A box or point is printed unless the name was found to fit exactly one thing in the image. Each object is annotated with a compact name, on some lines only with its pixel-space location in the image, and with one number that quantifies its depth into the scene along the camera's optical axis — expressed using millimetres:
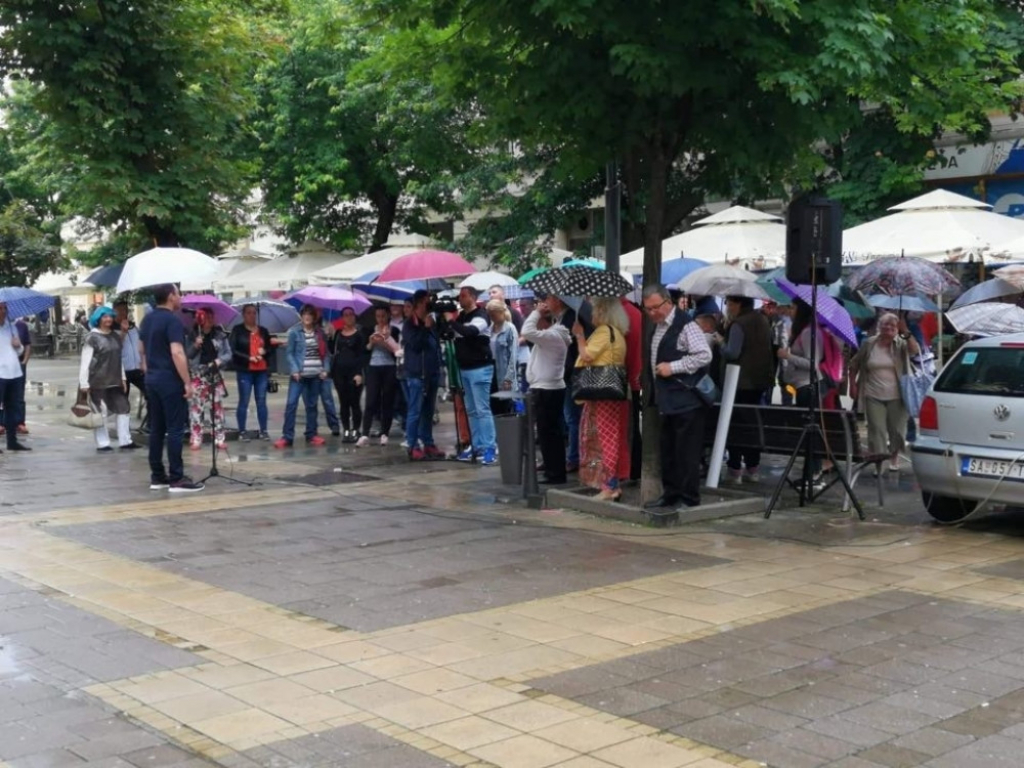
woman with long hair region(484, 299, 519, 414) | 13812
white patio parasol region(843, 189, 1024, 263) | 13938
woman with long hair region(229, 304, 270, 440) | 16000
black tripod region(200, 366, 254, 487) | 14194
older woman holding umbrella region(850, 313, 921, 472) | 12570
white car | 9469
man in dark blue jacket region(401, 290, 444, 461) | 14086
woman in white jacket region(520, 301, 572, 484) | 11883
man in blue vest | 10102
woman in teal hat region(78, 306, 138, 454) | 15273
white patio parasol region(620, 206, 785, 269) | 15398
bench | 10508
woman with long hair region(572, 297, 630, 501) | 10656
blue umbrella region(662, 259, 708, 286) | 14805
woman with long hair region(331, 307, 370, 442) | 16000
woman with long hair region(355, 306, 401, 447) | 15227
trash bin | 11562
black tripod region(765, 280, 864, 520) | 10375
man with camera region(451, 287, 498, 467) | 13500
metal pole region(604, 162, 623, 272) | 11742
